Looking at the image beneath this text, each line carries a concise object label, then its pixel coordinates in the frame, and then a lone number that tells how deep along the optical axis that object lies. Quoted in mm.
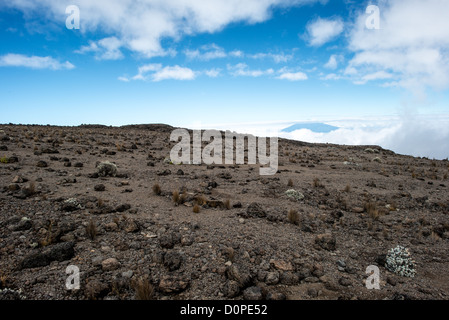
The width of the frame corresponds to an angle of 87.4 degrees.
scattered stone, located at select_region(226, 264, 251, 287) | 4301
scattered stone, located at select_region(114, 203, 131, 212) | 6980
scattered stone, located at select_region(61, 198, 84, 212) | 6661
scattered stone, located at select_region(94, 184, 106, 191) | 8758
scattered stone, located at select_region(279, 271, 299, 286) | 4516
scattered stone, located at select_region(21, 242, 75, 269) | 4387
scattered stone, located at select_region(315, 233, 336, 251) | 5914
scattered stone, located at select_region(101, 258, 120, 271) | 4445
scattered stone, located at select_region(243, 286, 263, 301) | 3992
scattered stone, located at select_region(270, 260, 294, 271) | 4848
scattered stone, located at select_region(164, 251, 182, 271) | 4594
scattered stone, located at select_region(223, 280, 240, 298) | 4086
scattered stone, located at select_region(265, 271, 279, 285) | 4479
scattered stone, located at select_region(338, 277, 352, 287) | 4547
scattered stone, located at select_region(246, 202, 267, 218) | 7484
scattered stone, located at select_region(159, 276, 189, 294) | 4082
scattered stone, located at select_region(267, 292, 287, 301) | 4027
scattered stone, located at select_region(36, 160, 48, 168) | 11095
